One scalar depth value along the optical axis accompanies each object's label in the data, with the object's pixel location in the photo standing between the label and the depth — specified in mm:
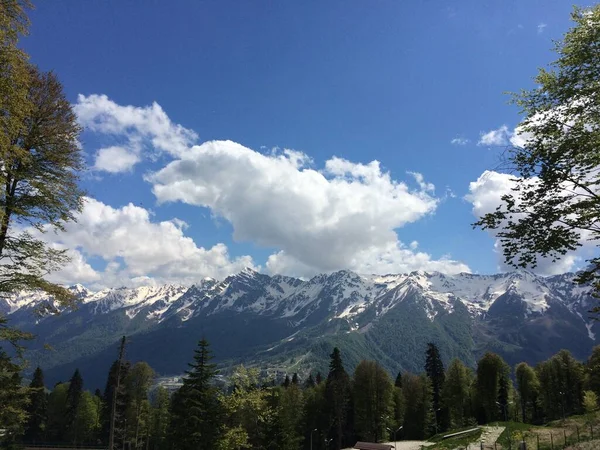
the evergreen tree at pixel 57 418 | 90750
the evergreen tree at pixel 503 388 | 82562
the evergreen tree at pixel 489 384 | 79938
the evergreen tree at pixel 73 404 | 88144
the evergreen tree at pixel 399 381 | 103688
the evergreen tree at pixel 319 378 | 116969
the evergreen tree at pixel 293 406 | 69262
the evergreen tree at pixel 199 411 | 38656
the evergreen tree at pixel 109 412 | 69750
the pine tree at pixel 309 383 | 117562
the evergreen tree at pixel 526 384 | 93250
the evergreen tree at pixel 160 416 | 79750
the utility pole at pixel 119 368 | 36838
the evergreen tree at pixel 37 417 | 89375
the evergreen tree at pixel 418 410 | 80750
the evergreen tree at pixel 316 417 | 83688
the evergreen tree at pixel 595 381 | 73500
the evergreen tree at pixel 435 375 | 85125
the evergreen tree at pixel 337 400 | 76375
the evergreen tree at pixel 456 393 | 80125
